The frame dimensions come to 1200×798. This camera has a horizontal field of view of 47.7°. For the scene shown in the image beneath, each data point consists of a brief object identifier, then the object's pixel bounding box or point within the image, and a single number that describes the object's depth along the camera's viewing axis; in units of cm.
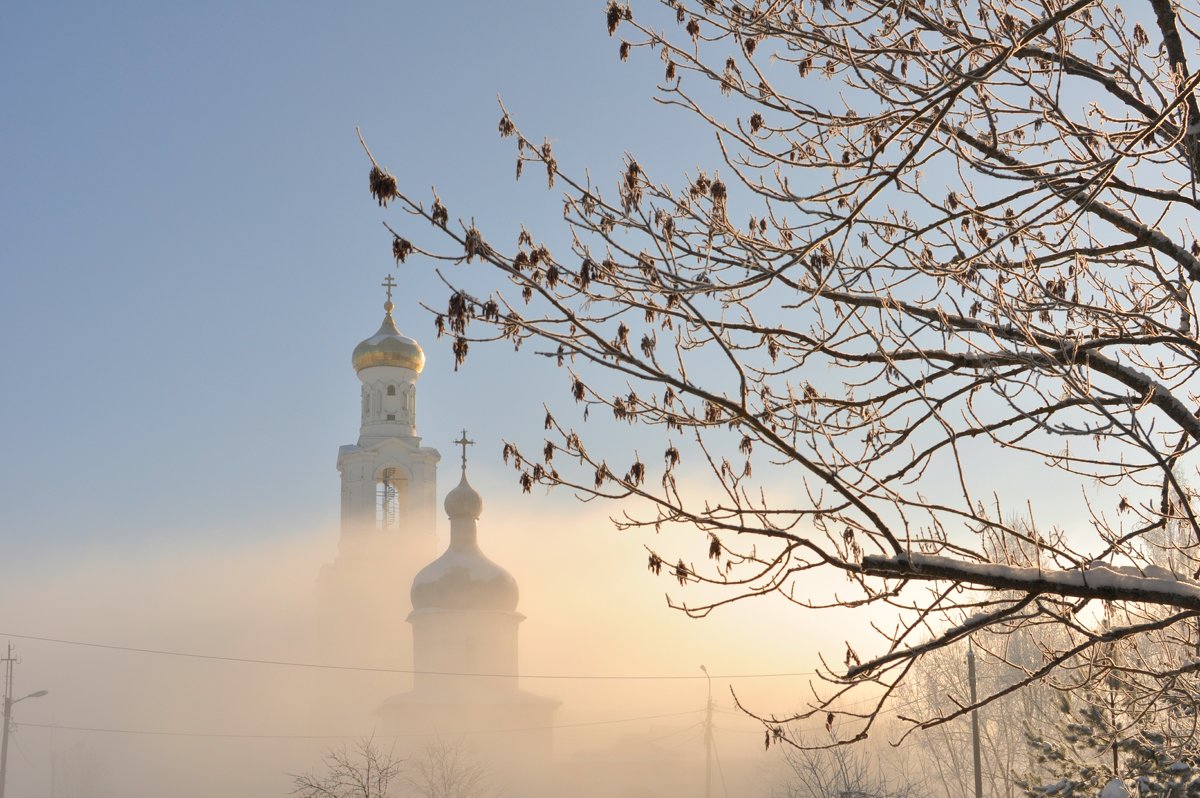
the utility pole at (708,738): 4547
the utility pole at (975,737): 2174
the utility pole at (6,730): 3825
